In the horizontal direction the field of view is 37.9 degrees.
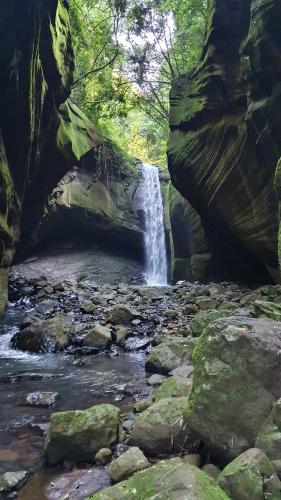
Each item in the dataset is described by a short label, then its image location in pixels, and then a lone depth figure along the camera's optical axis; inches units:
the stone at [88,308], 458.0
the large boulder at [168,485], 90.7
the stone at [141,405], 184.6
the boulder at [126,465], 124.3
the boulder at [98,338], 327.6
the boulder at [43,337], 330.6
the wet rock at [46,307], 491.5
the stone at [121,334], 338.0
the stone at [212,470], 112.8
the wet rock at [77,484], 124.8
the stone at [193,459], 122.0
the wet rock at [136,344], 322.0
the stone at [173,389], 173.0
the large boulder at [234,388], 116.3
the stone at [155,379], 231.0
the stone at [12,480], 129.6
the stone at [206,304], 423.9
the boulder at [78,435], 144.0
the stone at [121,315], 390.0
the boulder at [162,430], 134.3
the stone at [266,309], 237.3
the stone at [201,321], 295.3
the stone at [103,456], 141.4
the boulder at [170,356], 245.4
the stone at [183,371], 209.6
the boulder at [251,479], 94.4
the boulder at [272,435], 105.9
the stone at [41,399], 208.2
